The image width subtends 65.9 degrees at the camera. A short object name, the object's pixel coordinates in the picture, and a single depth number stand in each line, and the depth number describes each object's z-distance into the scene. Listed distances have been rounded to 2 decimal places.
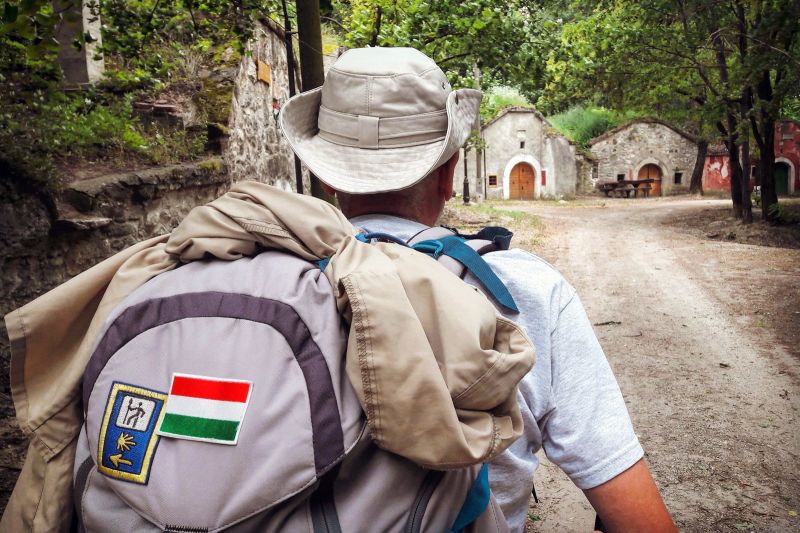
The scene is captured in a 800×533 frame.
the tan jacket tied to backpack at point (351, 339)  0.89
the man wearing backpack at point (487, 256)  1.21
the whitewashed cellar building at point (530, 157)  33.53
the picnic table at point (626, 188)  32.94
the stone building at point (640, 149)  34.69
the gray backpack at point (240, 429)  0.87
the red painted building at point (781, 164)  35.12
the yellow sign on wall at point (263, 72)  8.02
